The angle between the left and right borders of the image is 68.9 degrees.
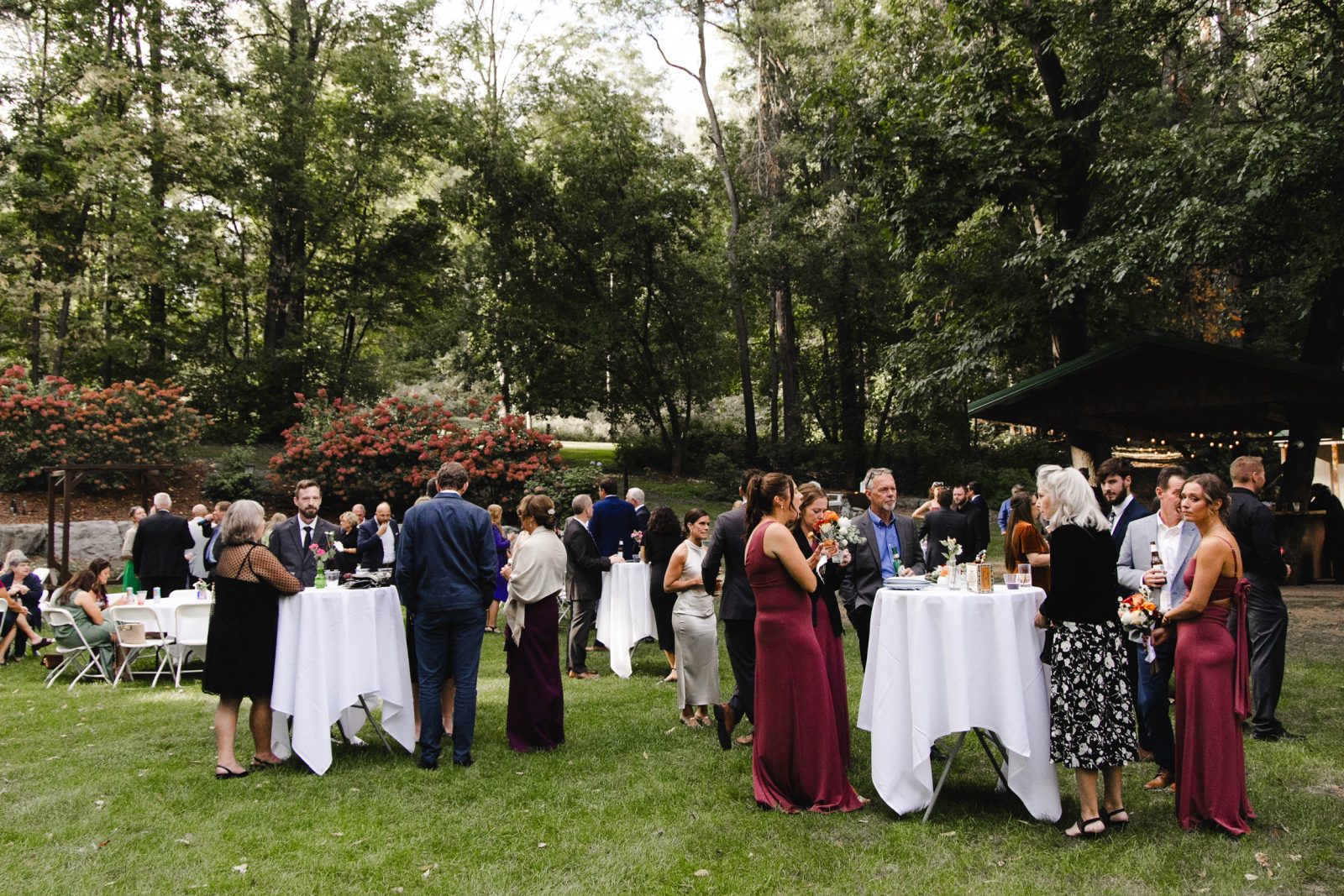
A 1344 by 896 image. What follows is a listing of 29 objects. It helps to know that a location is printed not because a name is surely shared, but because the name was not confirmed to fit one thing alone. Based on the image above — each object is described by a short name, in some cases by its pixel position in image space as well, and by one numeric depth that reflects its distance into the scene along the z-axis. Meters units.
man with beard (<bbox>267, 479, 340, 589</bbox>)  6.27
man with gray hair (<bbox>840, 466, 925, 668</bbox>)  6.97
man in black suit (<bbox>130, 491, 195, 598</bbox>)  10.99
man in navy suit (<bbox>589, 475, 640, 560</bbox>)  10.56
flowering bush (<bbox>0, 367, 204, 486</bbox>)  17.73
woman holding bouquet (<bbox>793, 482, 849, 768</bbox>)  5.63
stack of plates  5.64
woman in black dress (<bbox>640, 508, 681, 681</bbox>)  8.92
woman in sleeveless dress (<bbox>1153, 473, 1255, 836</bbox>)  4.69
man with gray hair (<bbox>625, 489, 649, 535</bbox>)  11.30
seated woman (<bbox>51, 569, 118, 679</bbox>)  9.50
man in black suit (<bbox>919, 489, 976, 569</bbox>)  9.85
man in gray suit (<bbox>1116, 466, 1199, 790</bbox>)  5.60
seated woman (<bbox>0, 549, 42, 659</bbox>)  11.12
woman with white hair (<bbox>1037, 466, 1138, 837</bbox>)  4.69
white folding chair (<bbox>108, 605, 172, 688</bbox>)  9.09
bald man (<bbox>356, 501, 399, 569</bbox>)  12.02
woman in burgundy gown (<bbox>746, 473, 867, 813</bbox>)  5.26
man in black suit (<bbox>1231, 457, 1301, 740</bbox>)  6.16
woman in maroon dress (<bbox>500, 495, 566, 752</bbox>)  6.80
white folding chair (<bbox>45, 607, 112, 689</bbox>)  9.45
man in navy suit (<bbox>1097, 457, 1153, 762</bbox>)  6.52
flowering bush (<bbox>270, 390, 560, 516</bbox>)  18.84
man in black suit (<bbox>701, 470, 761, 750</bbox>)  6.33
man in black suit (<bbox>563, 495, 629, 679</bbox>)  9.30
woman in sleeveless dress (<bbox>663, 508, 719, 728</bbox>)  7.22
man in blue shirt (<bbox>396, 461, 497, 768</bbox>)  6.31
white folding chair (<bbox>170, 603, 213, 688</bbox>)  9.14
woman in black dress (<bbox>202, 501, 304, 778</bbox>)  6.09
